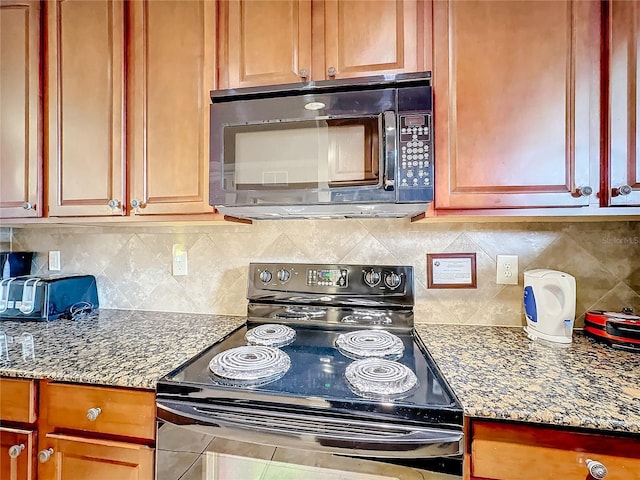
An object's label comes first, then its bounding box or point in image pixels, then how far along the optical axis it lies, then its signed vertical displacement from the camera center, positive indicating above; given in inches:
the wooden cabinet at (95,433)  33.5 -21.2
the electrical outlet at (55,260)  65.8 -4.1
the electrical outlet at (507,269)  51.2 -4.9
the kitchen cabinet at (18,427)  35.9 -21.7
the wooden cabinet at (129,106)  46.3 +20.7
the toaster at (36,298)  54.2 -10.0
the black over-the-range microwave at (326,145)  38.2 +12.0
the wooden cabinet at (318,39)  41.2 +27.3
